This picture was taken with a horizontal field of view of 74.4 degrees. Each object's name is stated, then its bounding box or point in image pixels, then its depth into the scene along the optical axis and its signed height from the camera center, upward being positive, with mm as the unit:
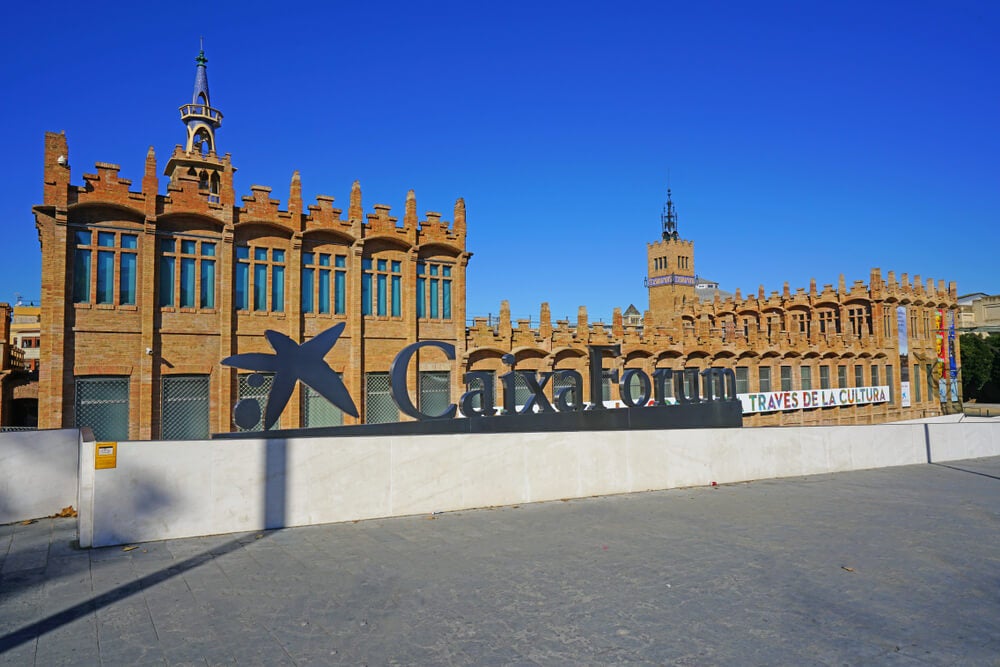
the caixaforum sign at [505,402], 12891 -648
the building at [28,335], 66594 +5585
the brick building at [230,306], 23734 +3092
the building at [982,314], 84050 +6464
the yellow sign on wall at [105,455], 10039 -1088
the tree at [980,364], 69688 -194
